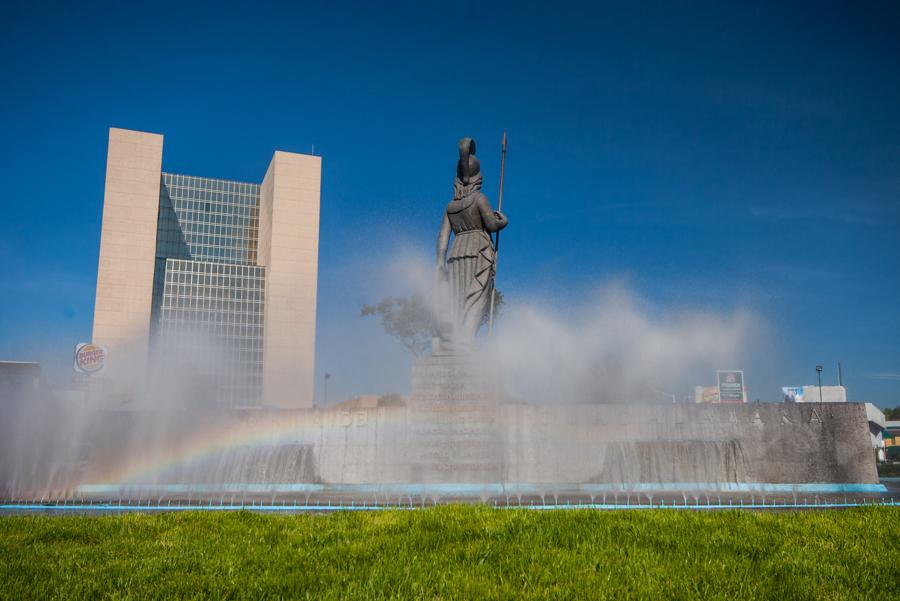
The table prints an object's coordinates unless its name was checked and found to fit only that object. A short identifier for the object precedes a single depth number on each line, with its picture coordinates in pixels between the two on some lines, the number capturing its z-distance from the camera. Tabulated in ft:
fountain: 34.58
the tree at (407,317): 179.42
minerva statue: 39.78
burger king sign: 100.68
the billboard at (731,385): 257.34
